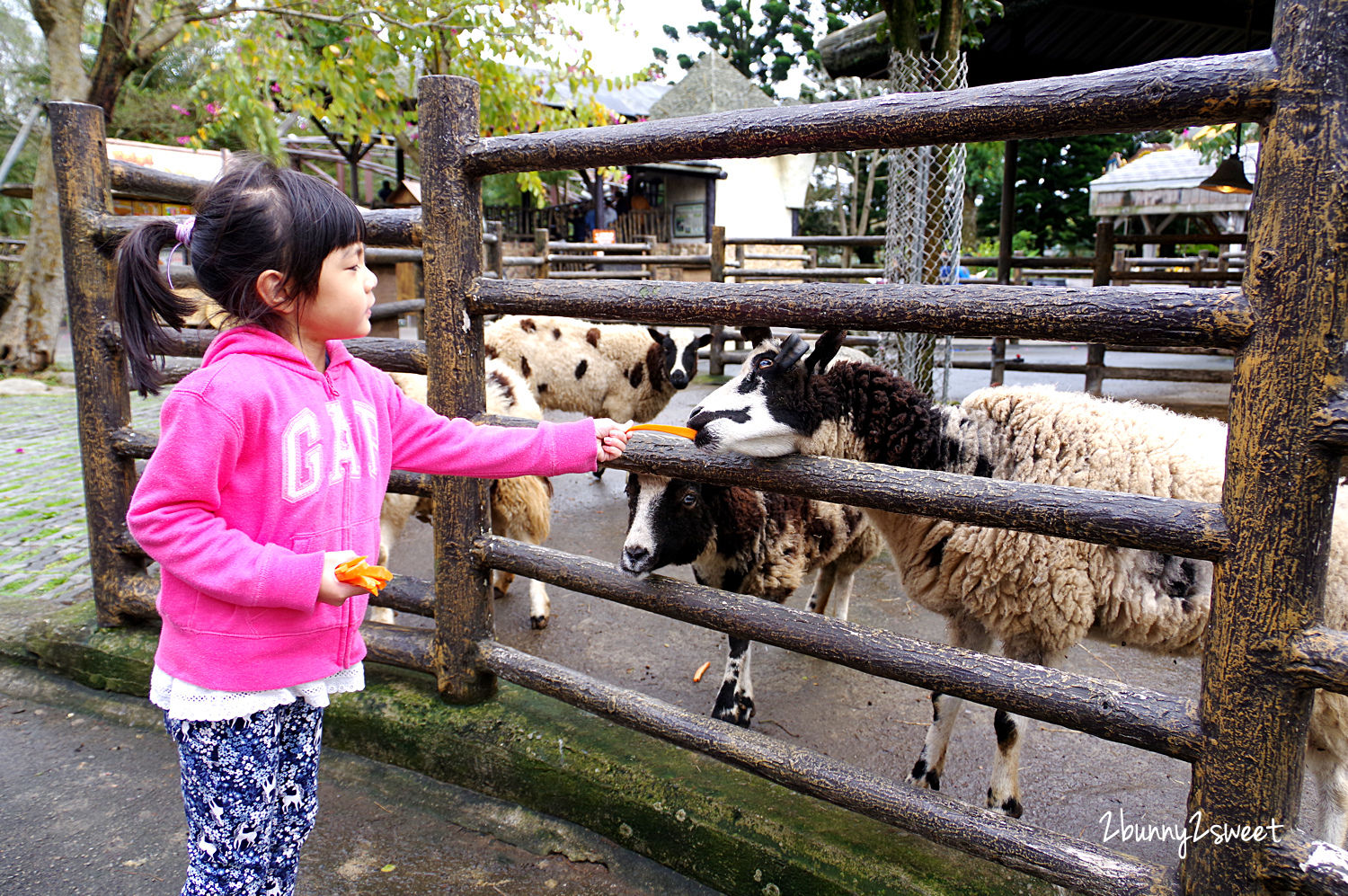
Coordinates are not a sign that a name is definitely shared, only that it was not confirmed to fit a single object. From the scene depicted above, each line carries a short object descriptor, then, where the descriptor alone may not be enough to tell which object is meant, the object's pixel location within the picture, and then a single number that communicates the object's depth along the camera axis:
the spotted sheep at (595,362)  6.66
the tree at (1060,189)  28.89
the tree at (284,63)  8.36
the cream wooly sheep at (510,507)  4.05
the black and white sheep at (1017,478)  2.32
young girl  1.45
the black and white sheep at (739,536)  2.93
